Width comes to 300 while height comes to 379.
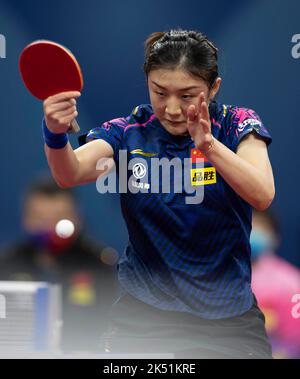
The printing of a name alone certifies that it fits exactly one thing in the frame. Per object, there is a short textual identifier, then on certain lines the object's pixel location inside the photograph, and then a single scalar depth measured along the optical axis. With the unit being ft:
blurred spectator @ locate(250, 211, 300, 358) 19.30
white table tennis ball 19.30
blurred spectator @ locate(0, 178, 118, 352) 17.95
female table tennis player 13.83
